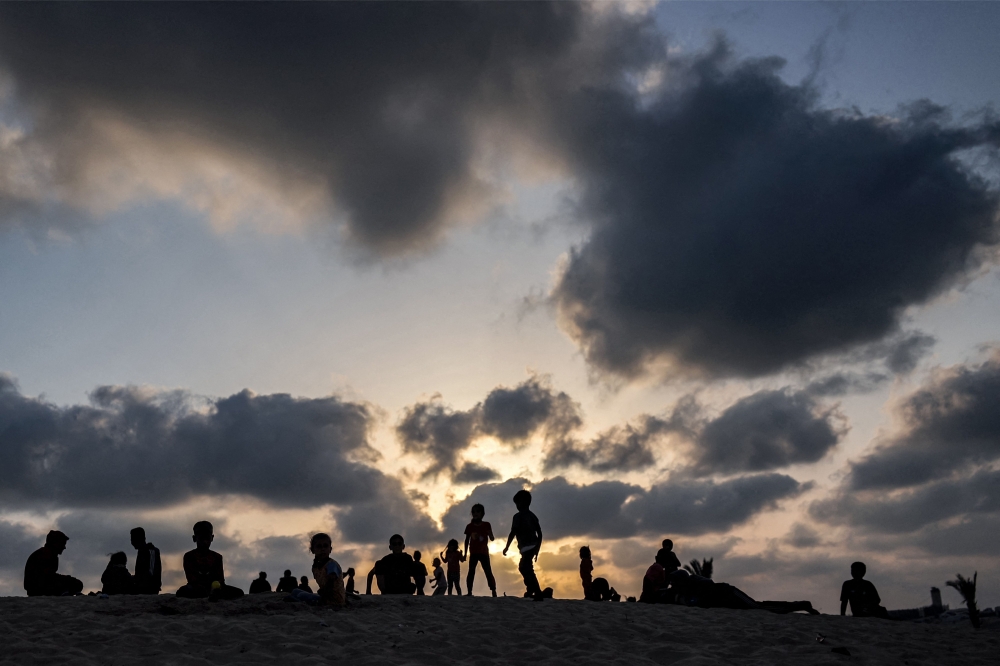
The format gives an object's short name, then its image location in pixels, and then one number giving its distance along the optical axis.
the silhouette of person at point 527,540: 15.17
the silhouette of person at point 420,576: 16.22
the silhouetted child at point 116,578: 14.69
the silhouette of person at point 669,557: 17.44
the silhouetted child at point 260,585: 20.05
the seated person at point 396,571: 15.63
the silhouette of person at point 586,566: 19.08
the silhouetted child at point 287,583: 18.00
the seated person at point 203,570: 13.30
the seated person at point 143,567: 14.73
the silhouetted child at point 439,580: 20.03
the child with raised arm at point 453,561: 19.00
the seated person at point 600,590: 17.83
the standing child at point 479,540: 16.31
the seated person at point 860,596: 15.40
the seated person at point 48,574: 14.03
